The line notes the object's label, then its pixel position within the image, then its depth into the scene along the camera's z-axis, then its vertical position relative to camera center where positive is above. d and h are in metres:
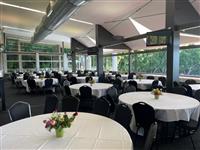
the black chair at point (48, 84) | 9.09 -0.77
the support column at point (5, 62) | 15.96 +0.64
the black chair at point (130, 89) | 5.38 -0.62
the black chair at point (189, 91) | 5.13 -0.65
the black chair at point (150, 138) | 1.88 -0.73
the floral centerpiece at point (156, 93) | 3.91 -0.54
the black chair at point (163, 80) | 7.77 -0.51
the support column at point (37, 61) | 18.00 +0.80
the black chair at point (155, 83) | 6.71 -0.56
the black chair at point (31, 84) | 9.04 -0.76
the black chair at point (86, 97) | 5.13 -0.85
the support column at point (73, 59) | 17.25 +0.90
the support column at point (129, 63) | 13.71 +0.44
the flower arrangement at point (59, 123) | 2.02 -0.62
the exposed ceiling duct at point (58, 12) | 4.73 +1.77
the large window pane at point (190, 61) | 8.96 +0.37
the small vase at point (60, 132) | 2.08 -0.74
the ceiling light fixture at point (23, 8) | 8.54 +3.08
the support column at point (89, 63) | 20.03 +0.65
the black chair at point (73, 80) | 9.51 -0.60
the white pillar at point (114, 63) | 16.23 +0.52
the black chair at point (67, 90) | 5.75 -0.68
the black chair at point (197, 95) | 4.18 -0.63
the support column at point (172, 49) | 5.84 +0.64
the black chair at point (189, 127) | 3.12 -1.03
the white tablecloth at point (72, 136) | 1.89 -0.80
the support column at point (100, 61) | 11.74 +0.51
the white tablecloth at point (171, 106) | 3.14 -0.69
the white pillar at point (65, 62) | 19.94 +0.77
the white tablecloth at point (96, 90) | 5.73 -0.69
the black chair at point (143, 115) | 2.99 -0.79
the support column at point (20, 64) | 17.06 +0.43
